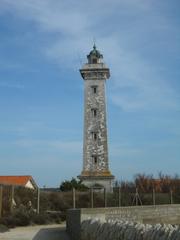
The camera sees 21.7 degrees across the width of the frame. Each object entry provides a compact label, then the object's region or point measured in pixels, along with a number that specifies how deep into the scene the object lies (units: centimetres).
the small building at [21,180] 5436
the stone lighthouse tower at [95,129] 4756
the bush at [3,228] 1784
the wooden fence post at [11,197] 2182
